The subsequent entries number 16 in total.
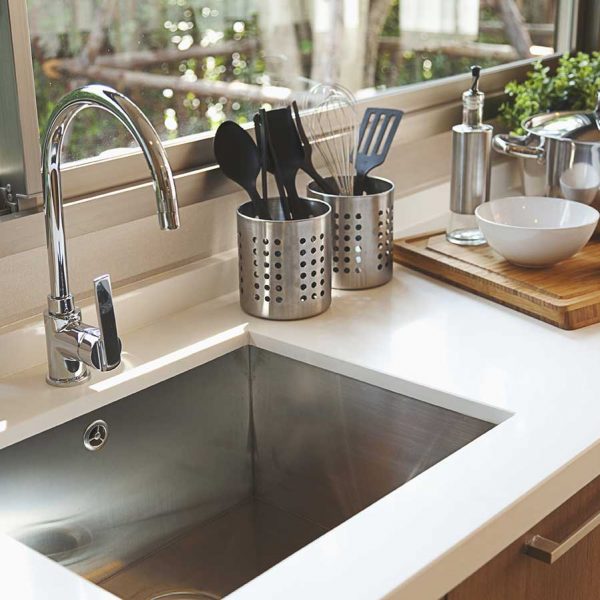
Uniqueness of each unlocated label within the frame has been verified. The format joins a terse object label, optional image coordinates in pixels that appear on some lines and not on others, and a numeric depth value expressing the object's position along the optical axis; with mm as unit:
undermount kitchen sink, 1618
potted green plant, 2249
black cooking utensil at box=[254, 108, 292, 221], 1820
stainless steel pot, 2009
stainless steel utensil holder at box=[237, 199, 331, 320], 1774
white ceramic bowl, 1879
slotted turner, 1936
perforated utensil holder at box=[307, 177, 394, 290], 1865
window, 1980
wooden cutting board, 1806
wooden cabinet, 1450
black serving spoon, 1836
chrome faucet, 1510
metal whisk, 1930
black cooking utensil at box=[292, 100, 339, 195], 1857
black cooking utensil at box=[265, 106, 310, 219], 1847
